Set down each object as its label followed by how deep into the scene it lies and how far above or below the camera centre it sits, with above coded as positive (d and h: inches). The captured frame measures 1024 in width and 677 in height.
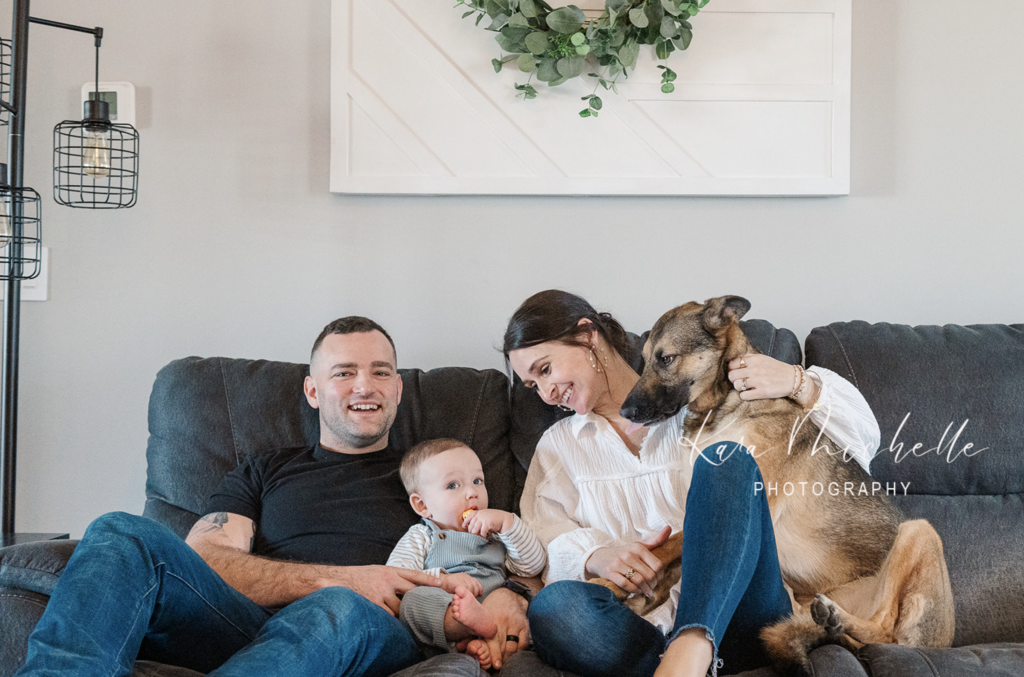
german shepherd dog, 56.3 -13.1
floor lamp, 77.1 +15.6
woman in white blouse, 51.8 -12.8
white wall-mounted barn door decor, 89.0 +26.5
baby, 58.9 -17.0
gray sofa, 70.4 -7.3
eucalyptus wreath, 84.0 +33.8
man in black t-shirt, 46.8 -16.6
